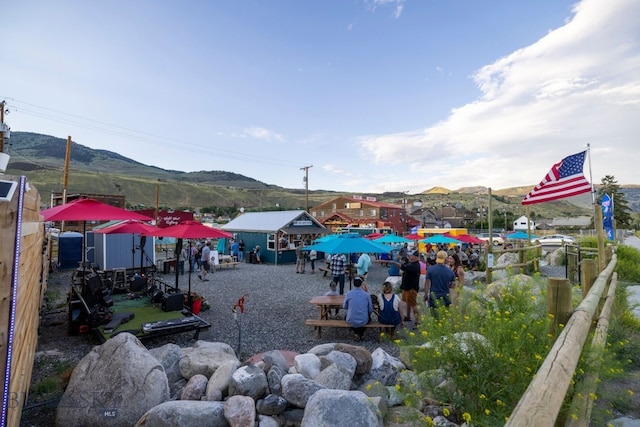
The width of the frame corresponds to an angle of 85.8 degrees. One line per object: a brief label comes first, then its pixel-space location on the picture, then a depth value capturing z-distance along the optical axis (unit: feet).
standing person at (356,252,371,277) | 37.42
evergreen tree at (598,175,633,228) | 175.73
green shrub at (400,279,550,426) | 7.85
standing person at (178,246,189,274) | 56.88
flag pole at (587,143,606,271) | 22.09
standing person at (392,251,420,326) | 25.94
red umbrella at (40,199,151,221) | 21.36
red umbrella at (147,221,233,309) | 27.20
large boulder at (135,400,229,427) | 11.48
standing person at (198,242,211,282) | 48.26
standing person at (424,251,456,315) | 23.76
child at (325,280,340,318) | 28.07
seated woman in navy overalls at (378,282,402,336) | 22.93
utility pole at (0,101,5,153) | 16.41
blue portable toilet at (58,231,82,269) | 58.08
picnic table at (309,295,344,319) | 25.71
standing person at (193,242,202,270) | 58.23
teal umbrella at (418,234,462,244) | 54.37
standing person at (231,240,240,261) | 67.77
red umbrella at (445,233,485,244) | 59.68
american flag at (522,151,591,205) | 28.19
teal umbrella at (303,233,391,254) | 28.37
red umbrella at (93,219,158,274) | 33.96
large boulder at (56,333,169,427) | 12.85
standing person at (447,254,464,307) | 25.20
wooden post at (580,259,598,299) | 14.01
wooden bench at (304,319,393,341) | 22.80
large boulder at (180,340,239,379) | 15.78
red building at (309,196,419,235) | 169.37
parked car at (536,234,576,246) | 97.66
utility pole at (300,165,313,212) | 111.65
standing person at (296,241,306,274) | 55.85
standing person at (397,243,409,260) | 57.72
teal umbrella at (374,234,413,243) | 54.85
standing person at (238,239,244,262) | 72.29
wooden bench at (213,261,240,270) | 58.66
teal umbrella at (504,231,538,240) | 87.64
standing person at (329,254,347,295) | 34.94
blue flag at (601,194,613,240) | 38.32
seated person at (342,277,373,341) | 22.62
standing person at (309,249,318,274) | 55.06
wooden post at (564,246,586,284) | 36.09
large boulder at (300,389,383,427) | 10.53
